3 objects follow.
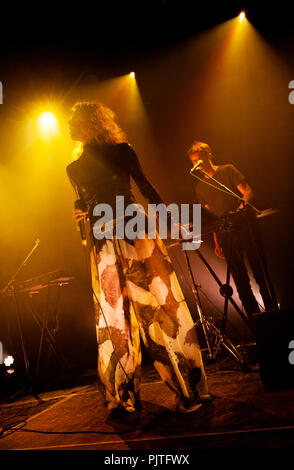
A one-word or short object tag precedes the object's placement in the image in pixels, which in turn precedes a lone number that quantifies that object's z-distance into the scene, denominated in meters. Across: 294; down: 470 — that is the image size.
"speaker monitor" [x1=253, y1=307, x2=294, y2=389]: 1.81
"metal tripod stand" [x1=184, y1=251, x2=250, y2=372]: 2.45
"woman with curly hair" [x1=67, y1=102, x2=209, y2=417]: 1.76
